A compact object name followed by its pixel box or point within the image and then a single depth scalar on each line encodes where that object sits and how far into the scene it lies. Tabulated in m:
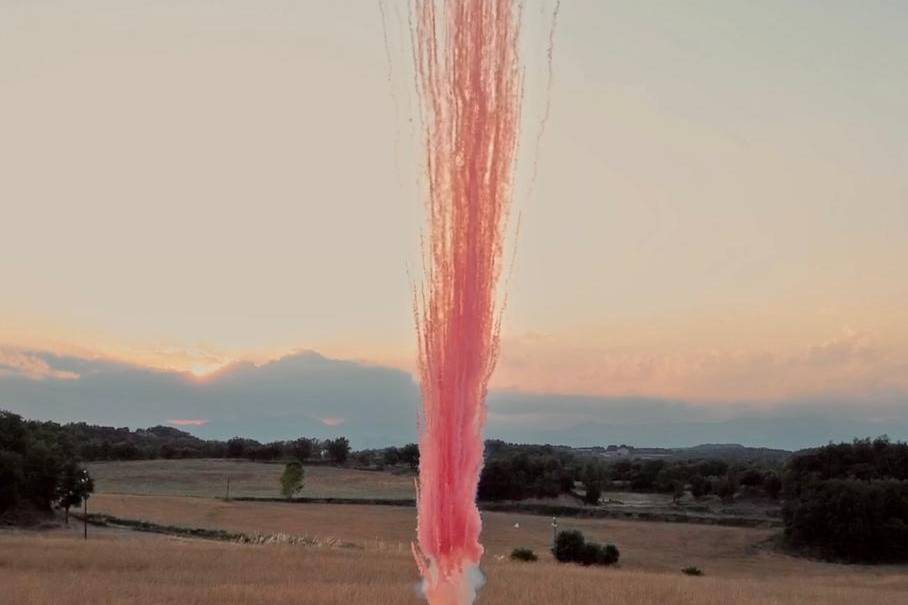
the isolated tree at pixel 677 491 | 99.79
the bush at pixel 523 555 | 50.60
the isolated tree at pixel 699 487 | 100.94
